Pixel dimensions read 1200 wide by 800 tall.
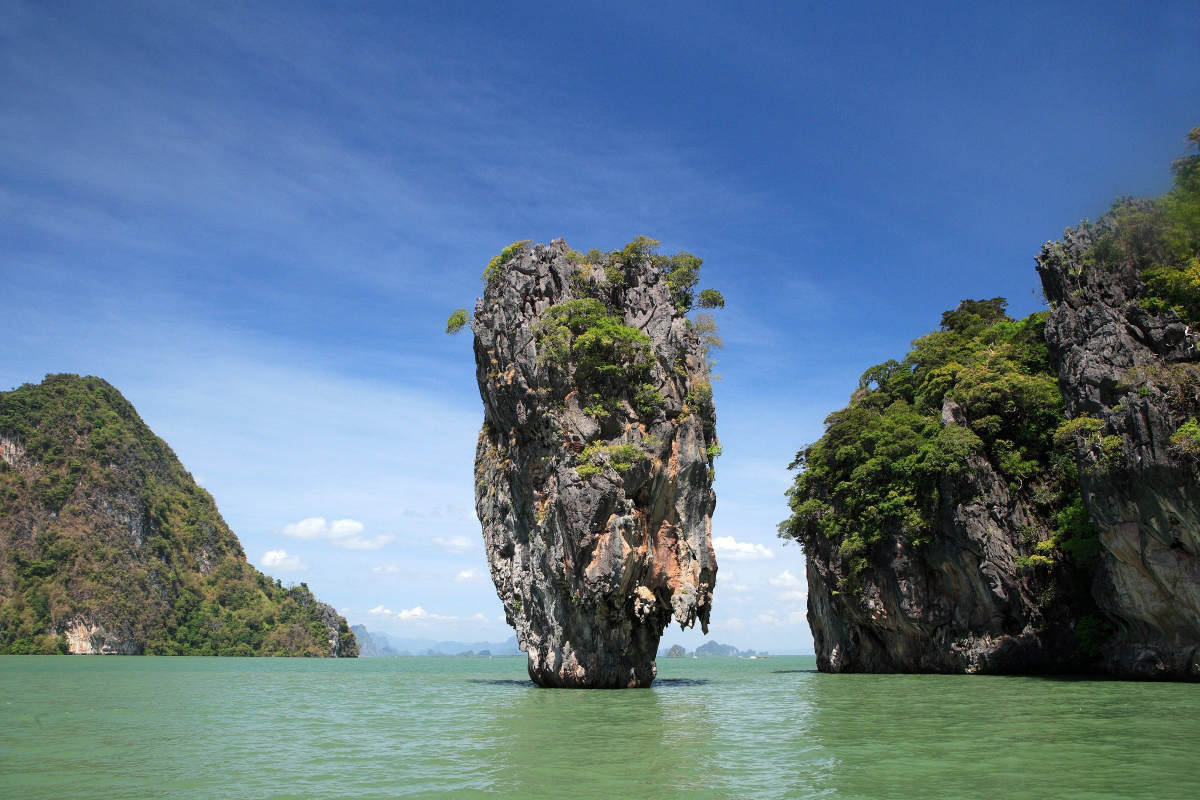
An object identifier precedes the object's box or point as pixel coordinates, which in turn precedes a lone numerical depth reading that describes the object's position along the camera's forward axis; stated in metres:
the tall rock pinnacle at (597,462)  25.41
